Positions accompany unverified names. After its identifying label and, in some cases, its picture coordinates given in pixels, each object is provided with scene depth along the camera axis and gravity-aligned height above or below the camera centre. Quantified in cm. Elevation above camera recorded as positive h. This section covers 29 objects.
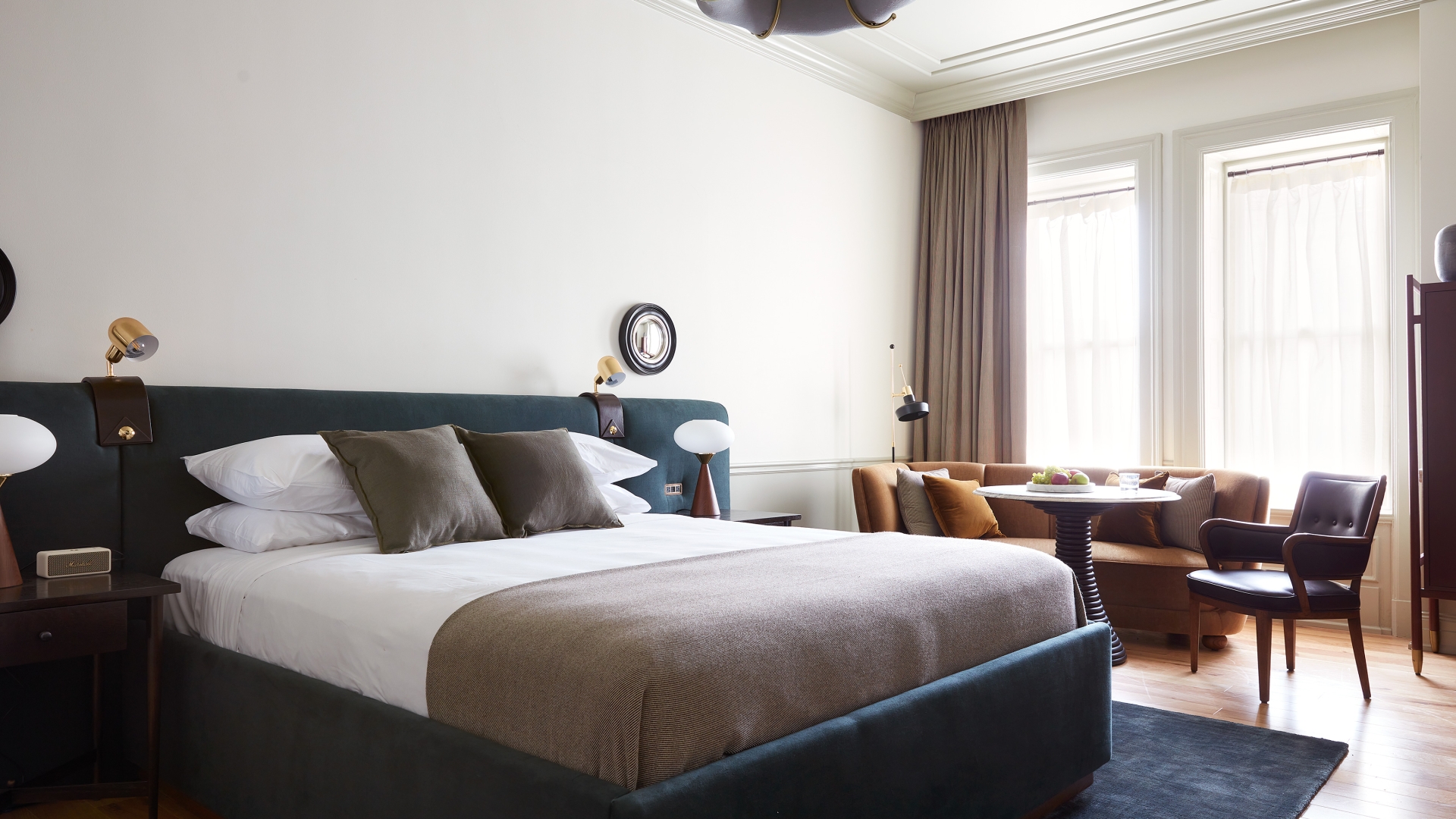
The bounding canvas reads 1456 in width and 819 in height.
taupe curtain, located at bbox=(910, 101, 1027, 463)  575 +82
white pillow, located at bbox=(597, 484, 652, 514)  366 -30
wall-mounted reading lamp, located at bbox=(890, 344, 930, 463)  526 +7
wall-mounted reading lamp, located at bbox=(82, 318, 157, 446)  269 +8
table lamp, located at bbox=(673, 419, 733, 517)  406 -8
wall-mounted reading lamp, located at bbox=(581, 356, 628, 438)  404 +9
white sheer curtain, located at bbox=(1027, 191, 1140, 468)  559 +55
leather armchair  348 -52
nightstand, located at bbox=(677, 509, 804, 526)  434 -43
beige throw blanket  154 -42
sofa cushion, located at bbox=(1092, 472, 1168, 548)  471 -50
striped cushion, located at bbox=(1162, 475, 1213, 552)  457 -42
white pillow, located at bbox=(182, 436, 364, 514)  269 -15
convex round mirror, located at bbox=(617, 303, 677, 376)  435 +39
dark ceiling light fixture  244 +107
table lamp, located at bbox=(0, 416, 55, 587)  224 -7
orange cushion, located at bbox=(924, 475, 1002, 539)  493 -44
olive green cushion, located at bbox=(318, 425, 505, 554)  270 -19
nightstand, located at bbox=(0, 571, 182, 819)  212 -47
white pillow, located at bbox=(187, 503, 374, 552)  265 -30
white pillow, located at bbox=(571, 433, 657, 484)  362 -14
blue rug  257 -102
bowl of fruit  412 -26
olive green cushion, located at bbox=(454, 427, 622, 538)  307 -20
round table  397 -43
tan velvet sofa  439 -66
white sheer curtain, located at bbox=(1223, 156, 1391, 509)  489 +54
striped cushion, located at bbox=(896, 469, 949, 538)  503 -45
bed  165 -57
